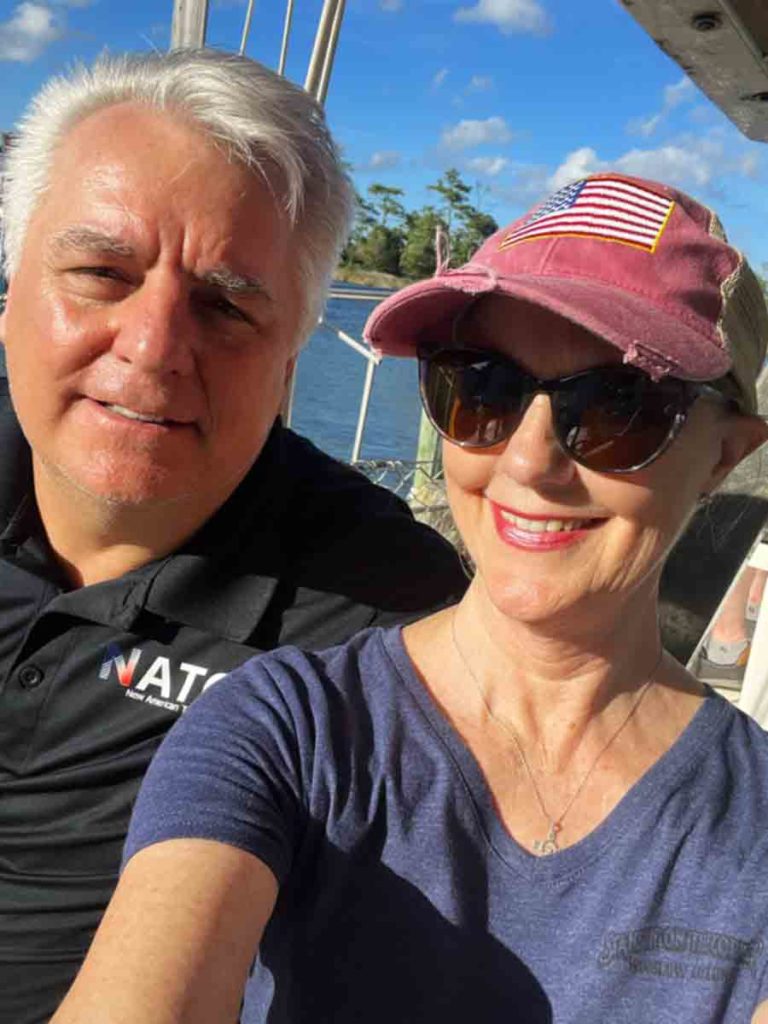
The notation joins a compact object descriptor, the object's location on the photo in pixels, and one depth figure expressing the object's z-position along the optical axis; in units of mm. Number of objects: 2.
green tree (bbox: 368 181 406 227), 51250
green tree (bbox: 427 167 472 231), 50312
